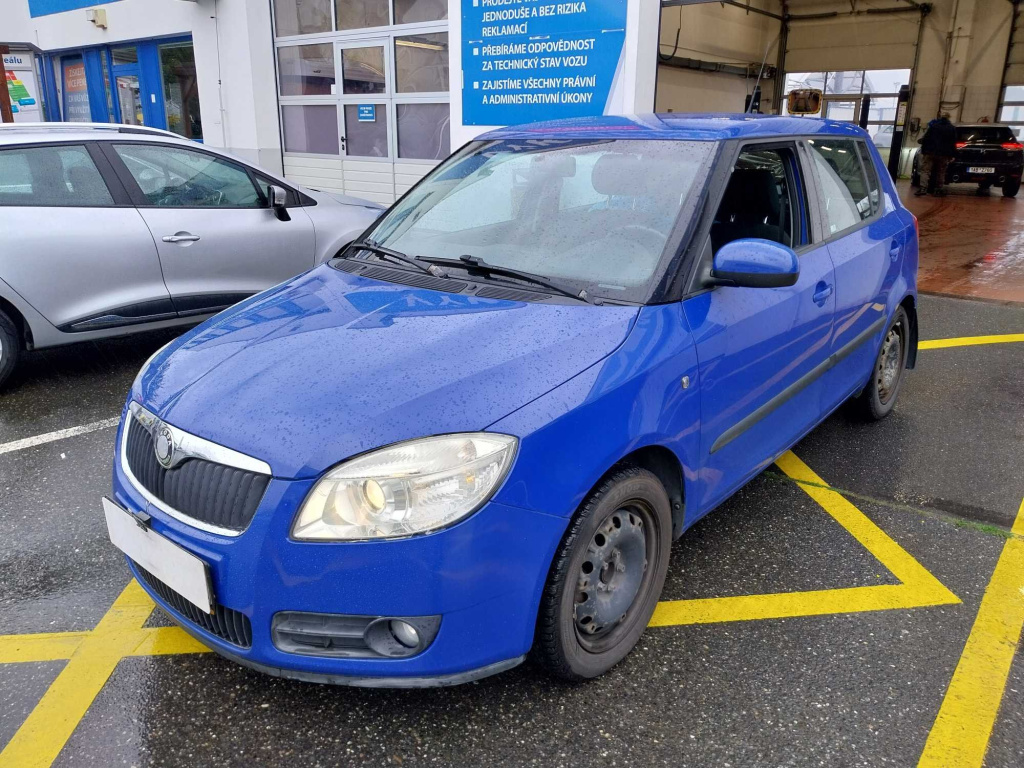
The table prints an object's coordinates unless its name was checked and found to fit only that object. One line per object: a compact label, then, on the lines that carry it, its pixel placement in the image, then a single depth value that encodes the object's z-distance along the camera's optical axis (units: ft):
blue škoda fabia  6.38
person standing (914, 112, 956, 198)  57.98
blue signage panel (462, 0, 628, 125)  27.09
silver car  15.52
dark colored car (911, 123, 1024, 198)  58.44
